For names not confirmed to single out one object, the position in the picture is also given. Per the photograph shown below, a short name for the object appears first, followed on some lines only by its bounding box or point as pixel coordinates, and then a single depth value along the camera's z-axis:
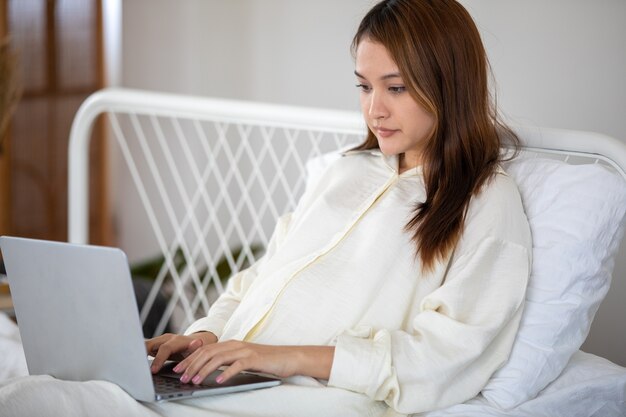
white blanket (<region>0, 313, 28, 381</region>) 2.19
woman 1.99
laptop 1.85
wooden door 4.19
